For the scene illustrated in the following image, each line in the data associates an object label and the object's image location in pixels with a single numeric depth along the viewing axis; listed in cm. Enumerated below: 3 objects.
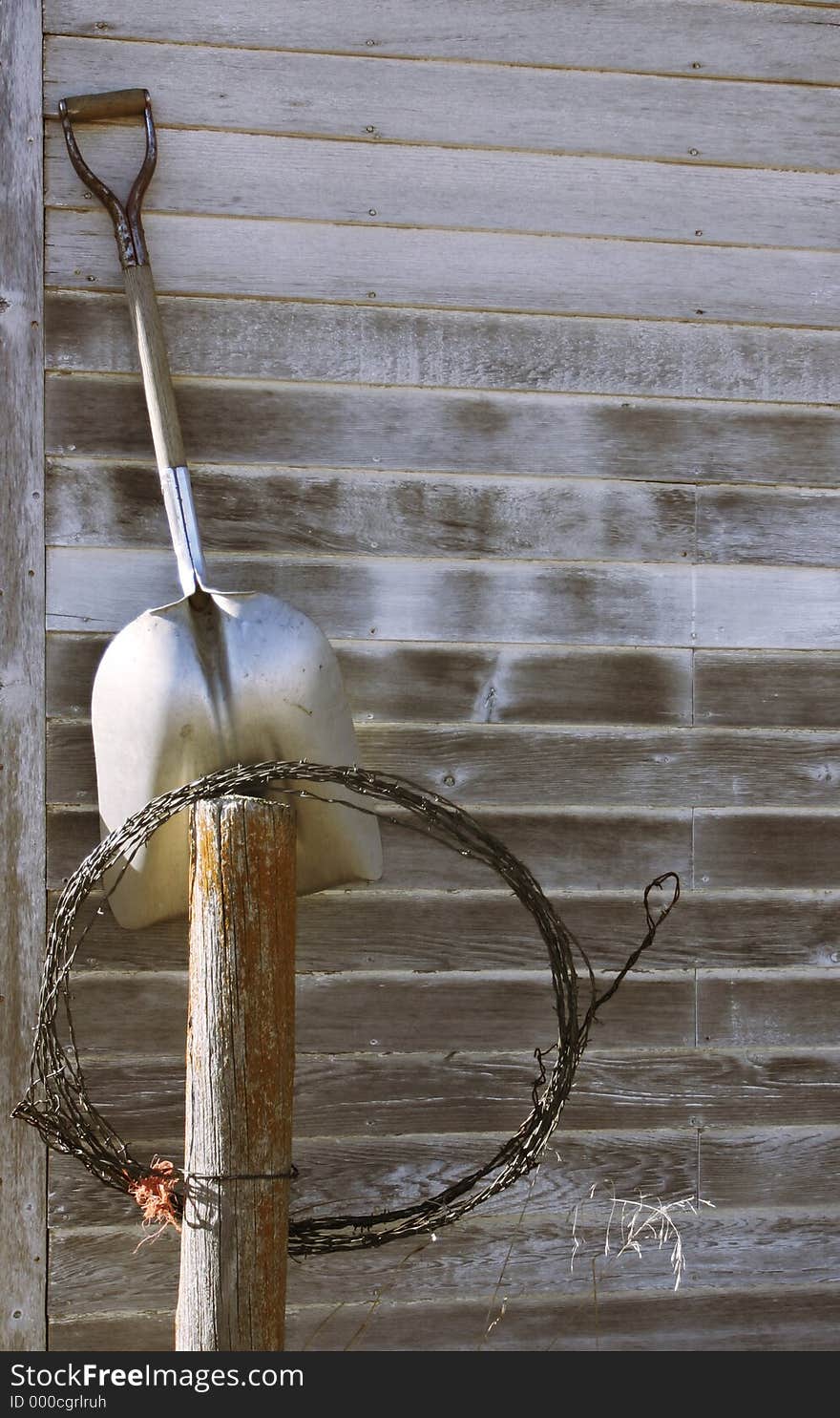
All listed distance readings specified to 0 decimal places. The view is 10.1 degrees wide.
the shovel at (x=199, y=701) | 579
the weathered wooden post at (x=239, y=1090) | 561
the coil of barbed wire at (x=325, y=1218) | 567
